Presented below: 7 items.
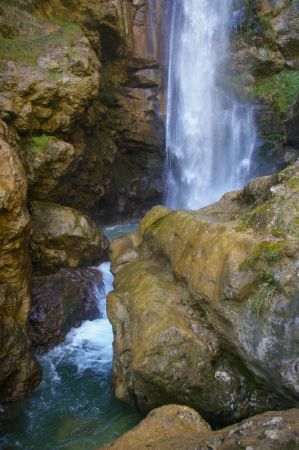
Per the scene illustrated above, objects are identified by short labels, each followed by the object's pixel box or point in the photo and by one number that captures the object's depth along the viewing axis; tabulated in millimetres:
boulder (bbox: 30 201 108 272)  9562
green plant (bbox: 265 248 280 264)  5090
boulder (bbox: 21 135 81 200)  9750
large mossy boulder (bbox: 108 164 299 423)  4941
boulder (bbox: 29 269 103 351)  8008
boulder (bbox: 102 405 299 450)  3342
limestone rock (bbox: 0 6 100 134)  9609
